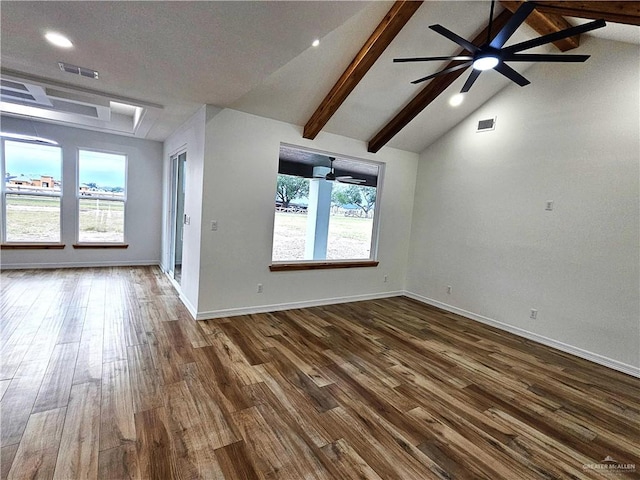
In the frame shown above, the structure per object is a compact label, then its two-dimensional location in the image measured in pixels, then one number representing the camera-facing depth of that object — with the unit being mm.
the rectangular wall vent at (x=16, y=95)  3648
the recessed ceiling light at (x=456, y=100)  4195
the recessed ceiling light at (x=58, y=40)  2207
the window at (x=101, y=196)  5809
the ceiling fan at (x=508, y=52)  2027
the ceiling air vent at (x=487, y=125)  4398
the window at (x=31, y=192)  5254
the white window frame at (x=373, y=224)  4500
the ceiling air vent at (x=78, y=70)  2733
